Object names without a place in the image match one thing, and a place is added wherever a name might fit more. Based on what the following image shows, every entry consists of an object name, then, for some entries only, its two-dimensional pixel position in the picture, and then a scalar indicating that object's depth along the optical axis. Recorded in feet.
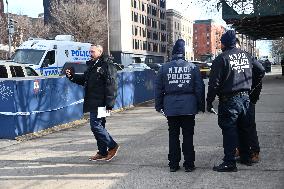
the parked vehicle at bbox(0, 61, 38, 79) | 42.96
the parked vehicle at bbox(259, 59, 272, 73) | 138.39
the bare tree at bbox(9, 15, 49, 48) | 187.90
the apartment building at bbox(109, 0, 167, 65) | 230.07
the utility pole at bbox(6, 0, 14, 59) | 104.94
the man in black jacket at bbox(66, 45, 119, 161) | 21.11
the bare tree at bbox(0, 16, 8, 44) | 175.23
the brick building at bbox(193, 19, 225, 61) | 460.96
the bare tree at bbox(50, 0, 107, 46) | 178.11
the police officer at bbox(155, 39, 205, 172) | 19.02
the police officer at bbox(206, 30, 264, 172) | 18.52
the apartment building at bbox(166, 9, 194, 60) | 324.80
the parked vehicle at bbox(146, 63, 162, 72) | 127.48
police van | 63.62
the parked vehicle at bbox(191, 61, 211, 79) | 111.24
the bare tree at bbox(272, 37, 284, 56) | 282.25
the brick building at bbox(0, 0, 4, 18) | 217.81
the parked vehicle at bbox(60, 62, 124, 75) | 62.34
